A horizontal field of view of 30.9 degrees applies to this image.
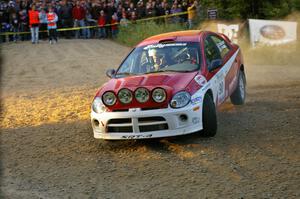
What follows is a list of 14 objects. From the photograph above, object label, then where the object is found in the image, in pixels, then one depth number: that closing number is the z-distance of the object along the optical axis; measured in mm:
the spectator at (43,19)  25081
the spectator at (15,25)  24766
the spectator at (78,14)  26469
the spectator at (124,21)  26409
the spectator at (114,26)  27047
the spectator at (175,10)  25478
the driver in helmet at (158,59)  8609
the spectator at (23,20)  25091
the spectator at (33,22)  24172
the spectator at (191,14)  23864
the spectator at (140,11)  26984
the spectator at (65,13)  26422
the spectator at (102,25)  26770
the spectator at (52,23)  24628
